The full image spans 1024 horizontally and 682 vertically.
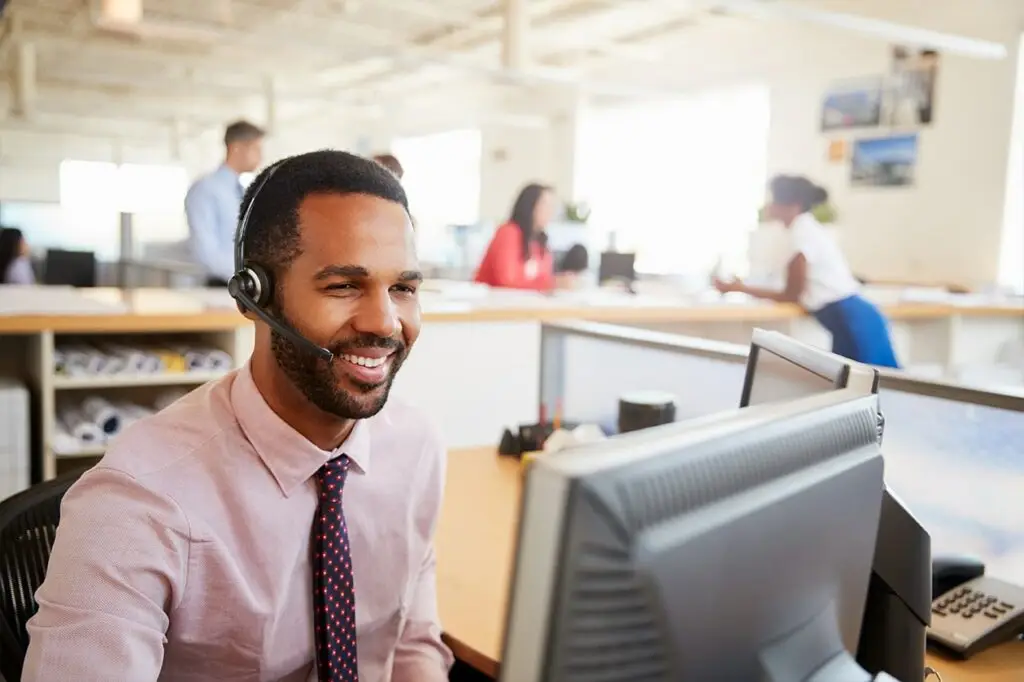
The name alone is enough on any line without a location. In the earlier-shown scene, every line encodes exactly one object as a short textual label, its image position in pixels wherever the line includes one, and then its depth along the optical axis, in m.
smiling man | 0.83
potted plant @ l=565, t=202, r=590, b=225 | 6.66
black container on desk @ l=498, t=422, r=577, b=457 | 2.05
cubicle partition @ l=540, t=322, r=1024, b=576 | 1.31
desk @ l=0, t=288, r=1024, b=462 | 2.46
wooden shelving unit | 2.45
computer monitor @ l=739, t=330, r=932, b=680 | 0.82
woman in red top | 4.05
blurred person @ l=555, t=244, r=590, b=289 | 5.46
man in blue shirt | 3.99
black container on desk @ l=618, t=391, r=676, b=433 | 1.83
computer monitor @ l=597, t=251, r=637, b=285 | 5.71
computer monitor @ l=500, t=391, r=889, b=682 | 0.42
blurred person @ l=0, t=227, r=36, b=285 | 5.88
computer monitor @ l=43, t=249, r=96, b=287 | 7.17
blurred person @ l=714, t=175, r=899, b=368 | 3.44
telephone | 1.10
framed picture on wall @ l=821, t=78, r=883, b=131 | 5.88
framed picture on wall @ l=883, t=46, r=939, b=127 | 5.57
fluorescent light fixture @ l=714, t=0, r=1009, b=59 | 4.54
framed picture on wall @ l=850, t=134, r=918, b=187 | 5.68
